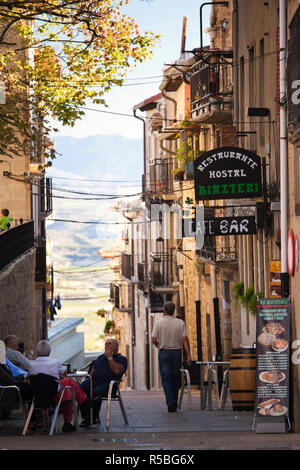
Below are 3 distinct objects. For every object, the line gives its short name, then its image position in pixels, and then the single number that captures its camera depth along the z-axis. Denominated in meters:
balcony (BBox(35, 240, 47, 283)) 34.66
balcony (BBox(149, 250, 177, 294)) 36.12
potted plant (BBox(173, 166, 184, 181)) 33.62
